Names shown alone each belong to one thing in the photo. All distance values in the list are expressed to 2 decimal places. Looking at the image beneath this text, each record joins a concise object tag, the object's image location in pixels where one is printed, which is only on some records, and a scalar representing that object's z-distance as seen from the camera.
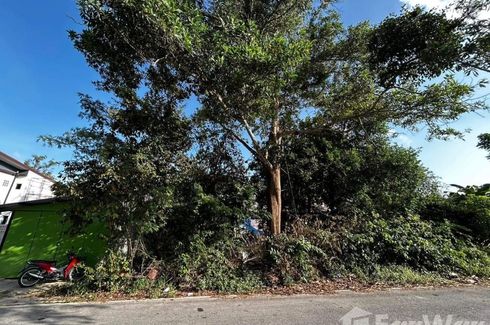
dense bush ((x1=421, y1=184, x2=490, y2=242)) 9.18
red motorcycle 7.44
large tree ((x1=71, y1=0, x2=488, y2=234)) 5.65
